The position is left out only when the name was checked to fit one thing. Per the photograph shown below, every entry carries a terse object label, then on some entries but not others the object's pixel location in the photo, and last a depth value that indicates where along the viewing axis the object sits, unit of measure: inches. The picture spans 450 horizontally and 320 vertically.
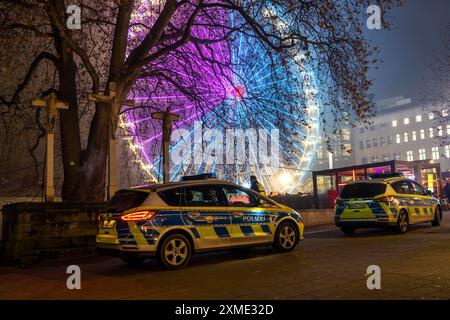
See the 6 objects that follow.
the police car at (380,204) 483.1
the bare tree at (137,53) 490.0
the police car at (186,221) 309.6
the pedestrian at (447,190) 921.9
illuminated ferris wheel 669.9
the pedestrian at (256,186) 519.5
